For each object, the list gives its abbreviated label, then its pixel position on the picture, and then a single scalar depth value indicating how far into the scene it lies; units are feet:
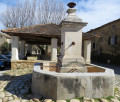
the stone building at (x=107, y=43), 48.96
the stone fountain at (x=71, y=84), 9.28
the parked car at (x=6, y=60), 30.80
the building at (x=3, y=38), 87.92
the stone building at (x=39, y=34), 27.83
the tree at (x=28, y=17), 53.67
